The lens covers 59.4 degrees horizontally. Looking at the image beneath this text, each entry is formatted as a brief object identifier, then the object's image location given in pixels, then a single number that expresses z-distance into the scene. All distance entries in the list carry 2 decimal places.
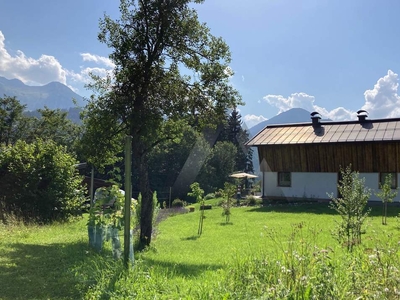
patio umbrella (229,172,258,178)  36.69
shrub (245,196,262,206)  26.51
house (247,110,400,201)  23.16
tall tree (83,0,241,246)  10.08
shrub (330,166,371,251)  7.79
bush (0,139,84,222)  14.41
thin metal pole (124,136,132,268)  5.33
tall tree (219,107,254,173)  61.03
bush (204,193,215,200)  38.12
